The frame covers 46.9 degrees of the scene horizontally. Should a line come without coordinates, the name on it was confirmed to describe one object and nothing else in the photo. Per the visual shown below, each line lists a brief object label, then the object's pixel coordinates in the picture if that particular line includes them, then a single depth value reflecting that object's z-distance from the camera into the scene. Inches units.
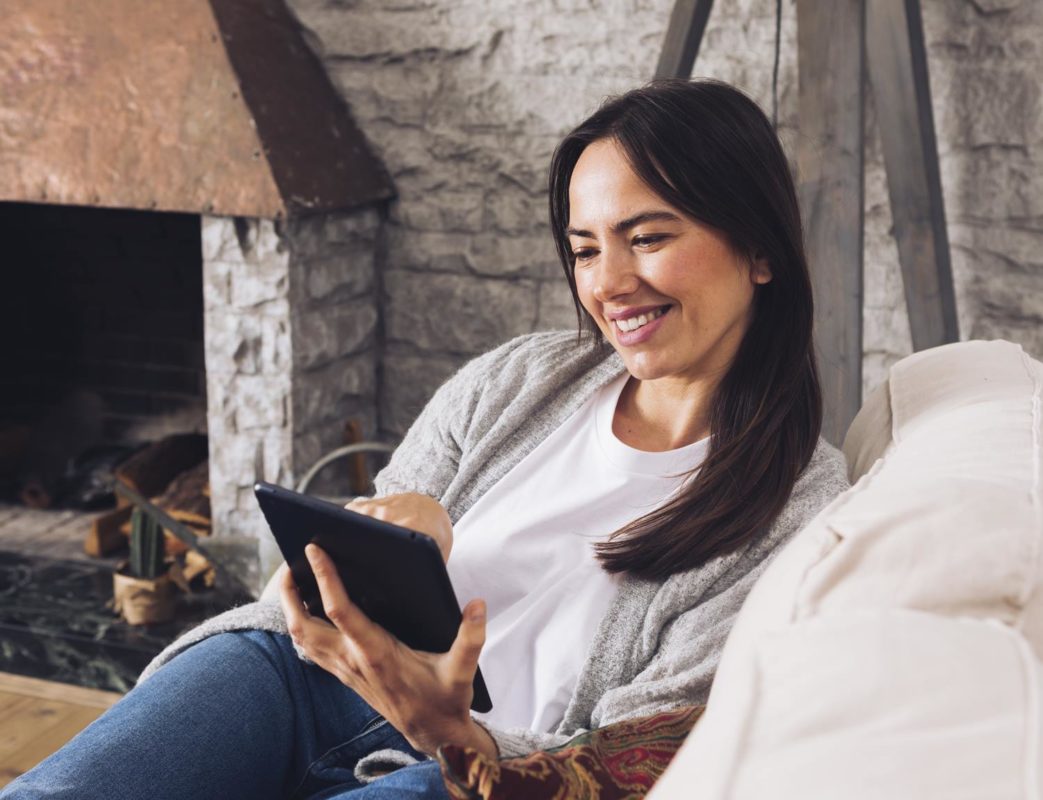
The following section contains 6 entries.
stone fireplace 110.3
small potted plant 115.0
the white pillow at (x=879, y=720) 21.9
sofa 22.7
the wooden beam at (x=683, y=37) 99.0
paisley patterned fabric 34.1
